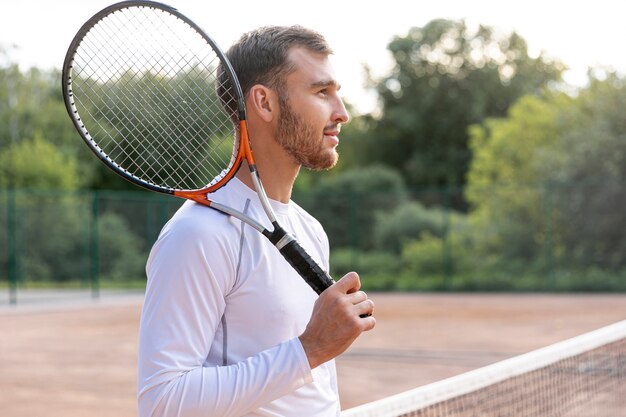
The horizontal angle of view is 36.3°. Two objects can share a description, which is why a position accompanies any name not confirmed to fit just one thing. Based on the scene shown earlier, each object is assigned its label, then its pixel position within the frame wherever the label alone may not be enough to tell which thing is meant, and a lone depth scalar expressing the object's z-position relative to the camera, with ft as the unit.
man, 4.99
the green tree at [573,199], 60.90
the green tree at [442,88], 137.59
